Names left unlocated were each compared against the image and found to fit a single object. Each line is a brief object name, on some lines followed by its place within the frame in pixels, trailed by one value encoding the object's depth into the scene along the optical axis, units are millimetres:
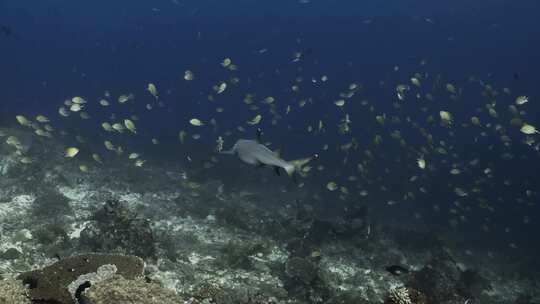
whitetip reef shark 8969
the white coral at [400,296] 6109
